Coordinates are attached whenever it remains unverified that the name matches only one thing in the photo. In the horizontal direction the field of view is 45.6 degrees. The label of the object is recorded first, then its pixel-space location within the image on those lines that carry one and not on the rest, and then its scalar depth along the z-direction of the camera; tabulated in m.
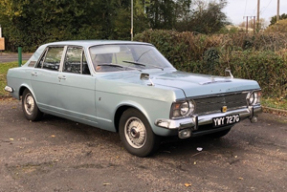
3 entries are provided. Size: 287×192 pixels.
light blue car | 4.33
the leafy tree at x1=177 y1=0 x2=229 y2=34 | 43.34
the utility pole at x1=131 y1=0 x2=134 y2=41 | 36.66
